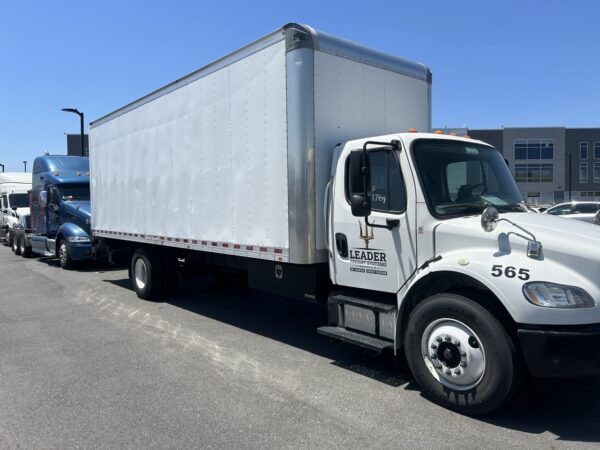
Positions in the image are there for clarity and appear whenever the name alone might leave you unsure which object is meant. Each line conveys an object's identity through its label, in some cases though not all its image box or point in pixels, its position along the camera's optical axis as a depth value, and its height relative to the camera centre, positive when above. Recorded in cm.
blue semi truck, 1423 +4
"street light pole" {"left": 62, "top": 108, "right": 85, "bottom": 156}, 2278 +444
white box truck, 387 -12
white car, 2217 -15
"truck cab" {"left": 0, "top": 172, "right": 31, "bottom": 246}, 2080 +50
